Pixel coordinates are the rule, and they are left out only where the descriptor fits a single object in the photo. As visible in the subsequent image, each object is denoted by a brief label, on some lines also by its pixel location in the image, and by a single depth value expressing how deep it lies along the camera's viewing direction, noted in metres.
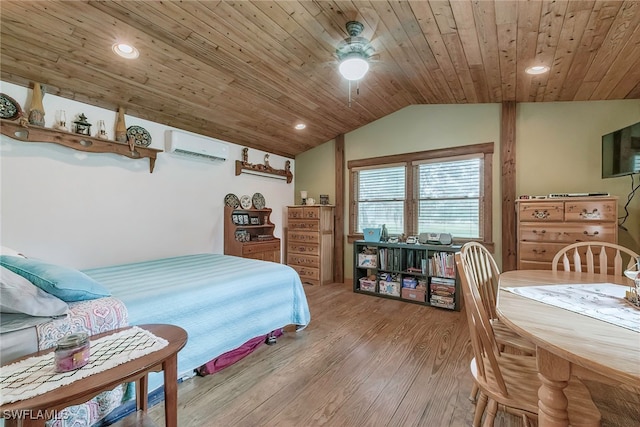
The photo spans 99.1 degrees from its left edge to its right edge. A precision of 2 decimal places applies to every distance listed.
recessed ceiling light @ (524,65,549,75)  2.45
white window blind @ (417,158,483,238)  3.69
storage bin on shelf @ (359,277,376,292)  4.10
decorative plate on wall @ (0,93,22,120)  2.33
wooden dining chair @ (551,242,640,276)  1.81
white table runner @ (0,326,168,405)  0.88
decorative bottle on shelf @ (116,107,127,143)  3.00
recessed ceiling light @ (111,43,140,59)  2.28
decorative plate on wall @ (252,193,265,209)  4.58
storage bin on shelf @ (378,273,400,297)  3.90
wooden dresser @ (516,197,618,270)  2.58
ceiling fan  2.23
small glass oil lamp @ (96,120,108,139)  2.87
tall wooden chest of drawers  4.53
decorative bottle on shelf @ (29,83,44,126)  2.45
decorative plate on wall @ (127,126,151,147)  3.13
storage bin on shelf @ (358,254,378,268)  4.14
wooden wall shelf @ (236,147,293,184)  4.37
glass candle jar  0.98
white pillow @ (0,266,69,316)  1.16
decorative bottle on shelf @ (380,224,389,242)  4.17
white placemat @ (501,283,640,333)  1.06
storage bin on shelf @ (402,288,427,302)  3.65
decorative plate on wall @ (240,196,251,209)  4.38
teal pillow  1.39
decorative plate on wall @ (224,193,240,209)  4.19
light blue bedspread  1.72
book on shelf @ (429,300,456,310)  3.40
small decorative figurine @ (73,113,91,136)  2.73
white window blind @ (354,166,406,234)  4.30
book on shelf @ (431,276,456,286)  3.46
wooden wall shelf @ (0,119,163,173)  2.35
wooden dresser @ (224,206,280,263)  4.04
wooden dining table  0.75
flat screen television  2.41
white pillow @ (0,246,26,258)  1.84
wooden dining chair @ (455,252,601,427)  1.04
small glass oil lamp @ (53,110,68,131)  2.64
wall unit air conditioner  3.46
